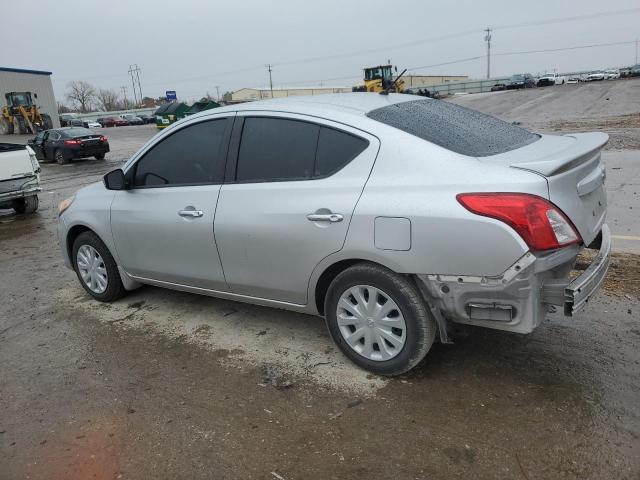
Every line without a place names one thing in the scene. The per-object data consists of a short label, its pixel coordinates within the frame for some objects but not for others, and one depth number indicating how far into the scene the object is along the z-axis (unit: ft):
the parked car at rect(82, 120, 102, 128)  212.97
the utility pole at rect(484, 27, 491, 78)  350.64
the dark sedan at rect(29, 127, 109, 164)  72.43
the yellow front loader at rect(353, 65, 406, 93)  127.06
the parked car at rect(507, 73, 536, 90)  193.16
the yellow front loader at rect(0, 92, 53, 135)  136.71
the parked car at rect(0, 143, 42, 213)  31.35
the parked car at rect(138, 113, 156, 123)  230.89
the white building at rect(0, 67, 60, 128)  173.47
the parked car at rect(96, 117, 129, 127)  234.38
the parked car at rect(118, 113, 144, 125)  231.71
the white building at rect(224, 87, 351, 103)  341.54
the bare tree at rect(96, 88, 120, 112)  391.24
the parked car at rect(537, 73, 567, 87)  192.56
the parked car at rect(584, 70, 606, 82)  199.71
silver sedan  9.07
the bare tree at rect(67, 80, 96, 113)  376.27
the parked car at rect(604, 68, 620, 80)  206.28
